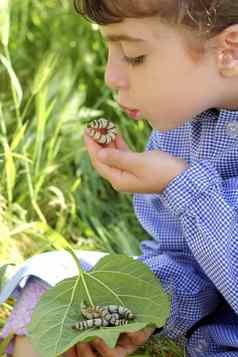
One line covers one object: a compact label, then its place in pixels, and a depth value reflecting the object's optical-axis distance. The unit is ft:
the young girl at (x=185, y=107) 3.68
